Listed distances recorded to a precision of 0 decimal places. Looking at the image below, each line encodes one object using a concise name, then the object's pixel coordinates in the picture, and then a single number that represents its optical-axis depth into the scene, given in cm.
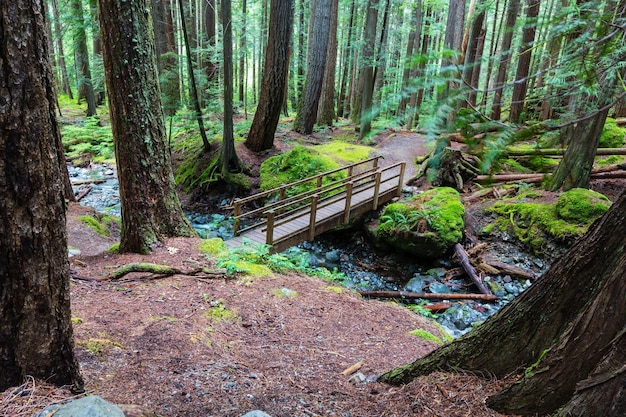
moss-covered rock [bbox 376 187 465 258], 884
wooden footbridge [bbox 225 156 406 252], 848
